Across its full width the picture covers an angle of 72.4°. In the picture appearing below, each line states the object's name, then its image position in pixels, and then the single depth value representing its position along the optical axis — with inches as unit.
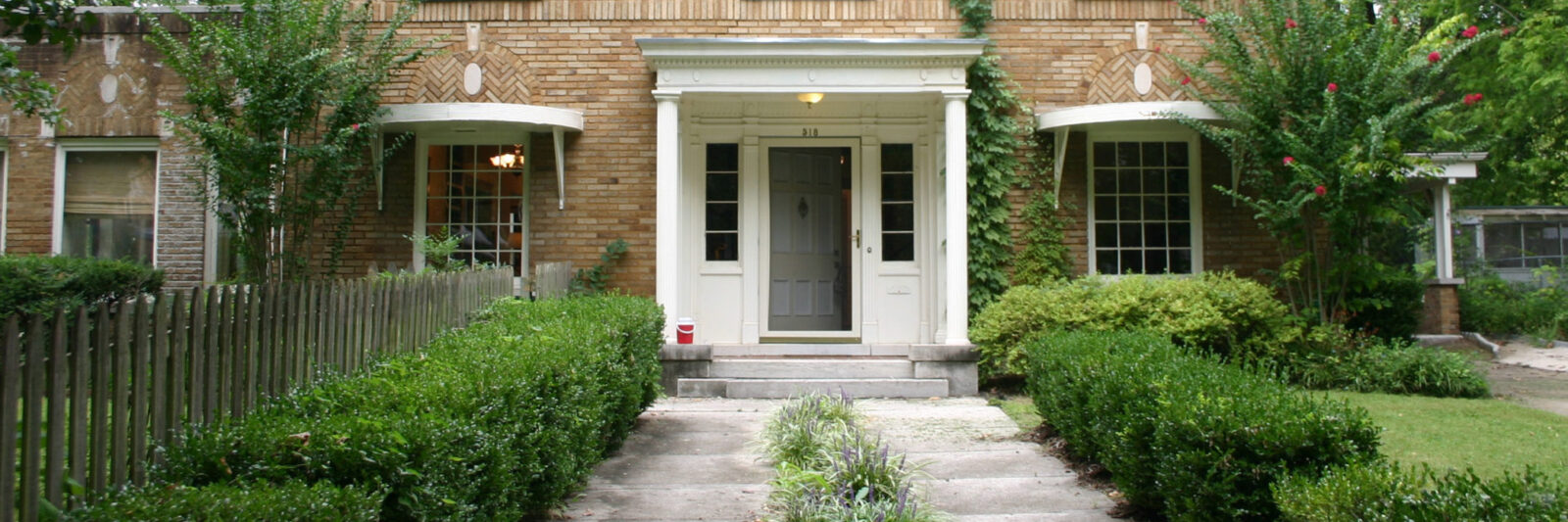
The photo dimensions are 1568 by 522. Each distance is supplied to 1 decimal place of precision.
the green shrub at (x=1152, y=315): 337.4
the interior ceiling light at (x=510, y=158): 403.2
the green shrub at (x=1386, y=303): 369.7
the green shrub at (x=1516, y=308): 549.3
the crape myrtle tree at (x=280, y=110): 334.0
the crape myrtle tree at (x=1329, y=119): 344.2
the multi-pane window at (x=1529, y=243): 656.4
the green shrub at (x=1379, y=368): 335.6
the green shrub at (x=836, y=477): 168.9
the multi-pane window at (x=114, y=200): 394.3
